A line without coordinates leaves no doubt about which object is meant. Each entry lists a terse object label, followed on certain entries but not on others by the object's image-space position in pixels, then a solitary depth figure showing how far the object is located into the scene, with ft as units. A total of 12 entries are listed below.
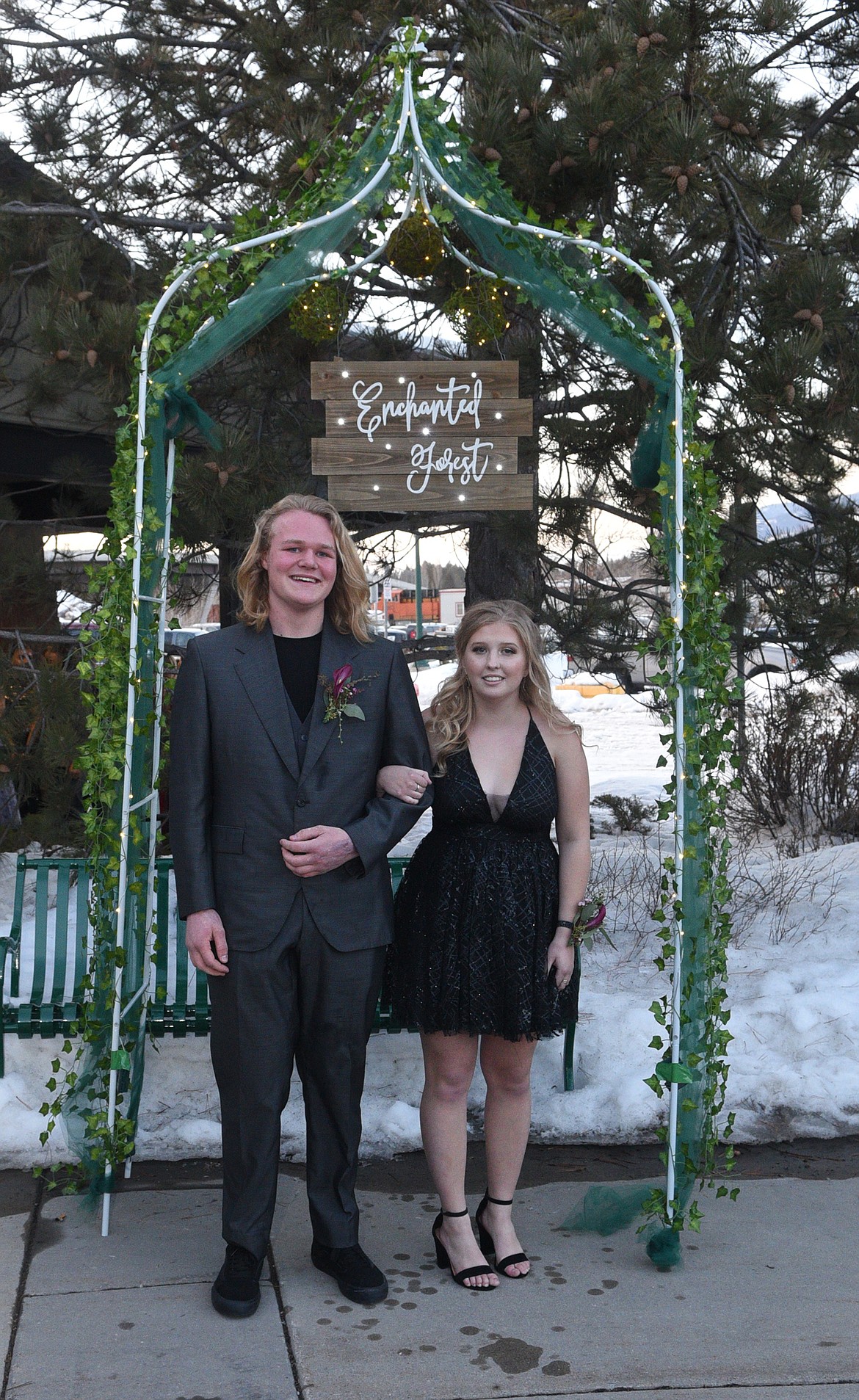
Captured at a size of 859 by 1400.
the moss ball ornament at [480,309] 13.67
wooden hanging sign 12.25
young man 9.94
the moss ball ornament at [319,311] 13.64
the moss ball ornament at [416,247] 13.71
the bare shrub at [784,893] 19.36
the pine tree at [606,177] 13.96
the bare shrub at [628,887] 19.14
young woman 10.41
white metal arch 11.09
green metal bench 13.23
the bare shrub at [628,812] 25.68
